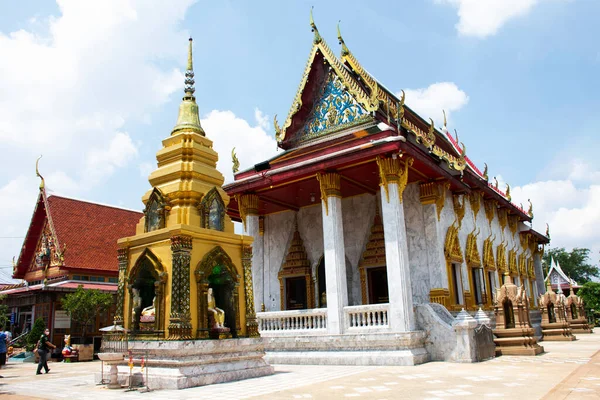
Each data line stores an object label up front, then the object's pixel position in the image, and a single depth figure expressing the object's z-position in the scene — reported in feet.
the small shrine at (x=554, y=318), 57.31
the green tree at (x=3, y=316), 60.39
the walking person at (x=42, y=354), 38.06
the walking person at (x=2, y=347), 39.09
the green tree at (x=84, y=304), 55.98
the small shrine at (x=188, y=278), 24.31
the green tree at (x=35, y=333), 57.72
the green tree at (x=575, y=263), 186.80
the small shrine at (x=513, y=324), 37.70
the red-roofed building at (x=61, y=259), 62.85
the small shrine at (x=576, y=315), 74.64
